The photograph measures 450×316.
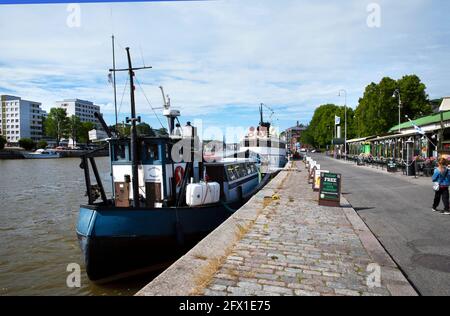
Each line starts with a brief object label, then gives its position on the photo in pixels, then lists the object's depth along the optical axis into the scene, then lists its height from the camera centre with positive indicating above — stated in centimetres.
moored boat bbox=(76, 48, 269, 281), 850 -151
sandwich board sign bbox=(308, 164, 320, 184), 1738 -148
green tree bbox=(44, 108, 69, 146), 11814 +1096
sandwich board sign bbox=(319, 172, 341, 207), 1161 -123
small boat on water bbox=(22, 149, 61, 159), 9004 +4
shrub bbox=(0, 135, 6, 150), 8926 +333
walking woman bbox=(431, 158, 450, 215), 1098 -99
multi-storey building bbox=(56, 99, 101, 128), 14525 +2067
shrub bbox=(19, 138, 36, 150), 10206 +332
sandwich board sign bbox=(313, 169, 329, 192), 1533 -126
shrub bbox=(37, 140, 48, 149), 11133 +325
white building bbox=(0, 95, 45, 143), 12762 +1413
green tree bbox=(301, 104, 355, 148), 8438 +803
